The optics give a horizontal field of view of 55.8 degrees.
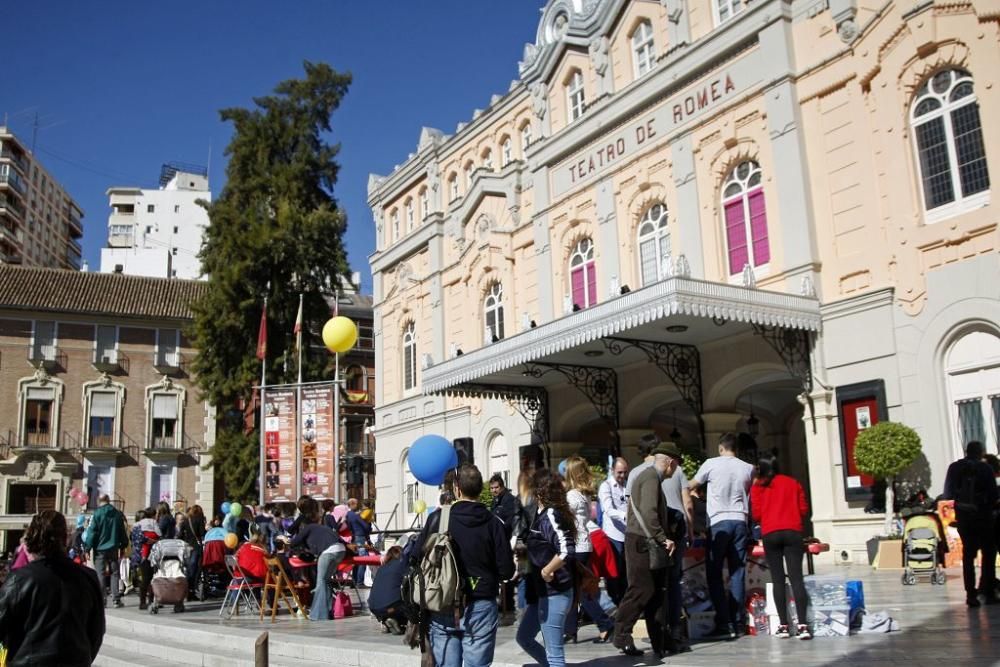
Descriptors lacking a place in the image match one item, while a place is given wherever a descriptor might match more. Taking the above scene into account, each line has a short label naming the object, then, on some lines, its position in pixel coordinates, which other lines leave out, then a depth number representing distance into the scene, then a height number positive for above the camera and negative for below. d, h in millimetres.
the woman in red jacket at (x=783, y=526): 8297 -212
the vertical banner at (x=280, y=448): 19656 +1465
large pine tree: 31828 +9084
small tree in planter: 14672 +734
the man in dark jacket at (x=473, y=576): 6180 -414
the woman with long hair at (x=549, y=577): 6961 -493
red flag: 25234 +4749
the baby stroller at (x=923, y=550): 12070 -679
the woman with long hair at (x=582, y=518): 7934 -78
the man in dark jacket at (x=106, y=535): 15289 -143
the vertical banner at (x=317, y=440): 19359 +1596
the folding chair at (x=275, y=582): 12450 -829
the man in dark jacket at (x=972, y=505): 9570 -98
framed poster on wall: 15750 +1378
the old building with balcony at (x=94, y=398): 43344 +6033
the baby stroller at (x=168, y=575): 14406 -768
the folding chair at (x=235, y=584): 13013 -861
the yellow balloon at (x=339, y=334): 18594 +3558
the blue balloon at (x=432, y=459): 16922 +974
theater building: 15305 +5262
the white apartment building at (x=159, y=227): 61219 +22402
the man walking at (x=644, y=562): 7766 -446
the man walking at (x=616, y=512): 9086 -38
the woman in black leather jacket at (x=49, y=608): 5008 -424
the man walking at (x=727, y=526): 8797 -204
